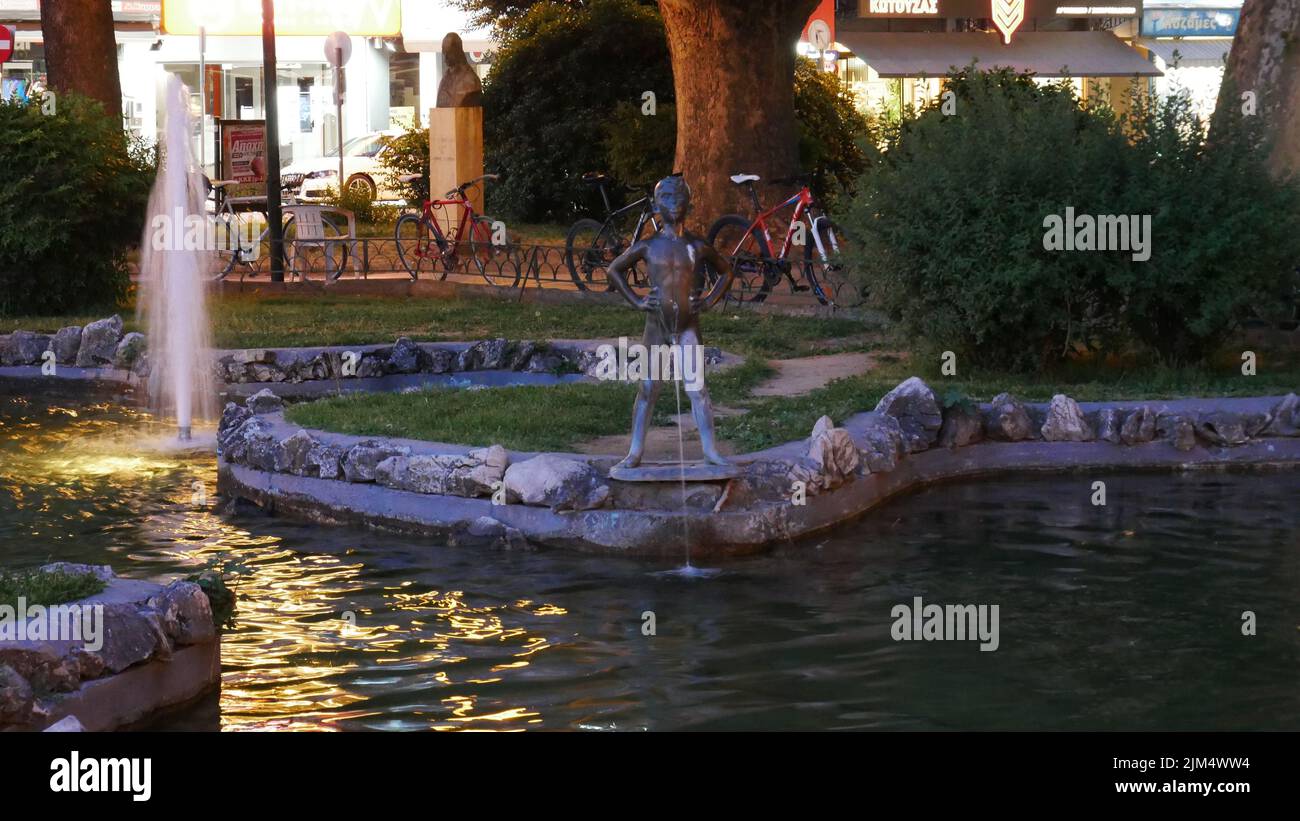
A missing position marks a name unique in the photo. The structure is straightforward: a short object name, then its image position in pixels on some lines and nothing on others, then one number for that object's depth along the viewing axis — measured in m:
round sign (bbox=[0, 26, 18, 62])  23.86
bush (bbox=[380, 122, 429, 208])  27.81
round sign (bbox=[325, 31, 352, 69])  27.53
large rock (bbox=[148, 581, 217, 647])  6.11
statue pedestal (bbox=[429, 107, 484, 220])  22.19
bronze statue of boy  8.51
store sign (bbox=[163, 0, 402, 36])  34.19
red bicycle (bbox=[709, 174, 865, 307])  15.97
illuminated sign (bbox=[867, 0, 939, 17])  32.81
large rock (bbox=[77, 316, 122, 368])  14.34
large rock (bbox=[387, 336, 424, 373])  13.55
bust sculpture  22.20
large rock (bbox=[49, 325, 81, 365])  14.51
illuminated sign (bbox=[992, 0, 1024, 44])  31.83
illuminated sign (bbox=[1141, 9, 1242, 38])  35.56
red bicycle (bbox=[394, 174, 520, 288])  19.00
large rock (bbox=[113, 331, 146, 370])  13.95
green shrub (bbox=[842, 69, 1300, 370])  11.61
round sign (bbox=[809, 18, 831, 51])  28.73
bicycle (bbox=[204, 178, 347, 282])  19.36
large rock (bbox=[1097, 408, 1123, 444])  10.45
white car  29.30
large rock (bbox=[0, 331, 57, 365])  14.64
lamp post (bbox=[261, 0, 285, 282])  18.97
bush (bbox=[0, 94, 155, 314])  16.62
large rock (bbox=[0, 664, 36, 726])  5.38
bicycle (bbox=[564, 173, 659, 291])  17.77
